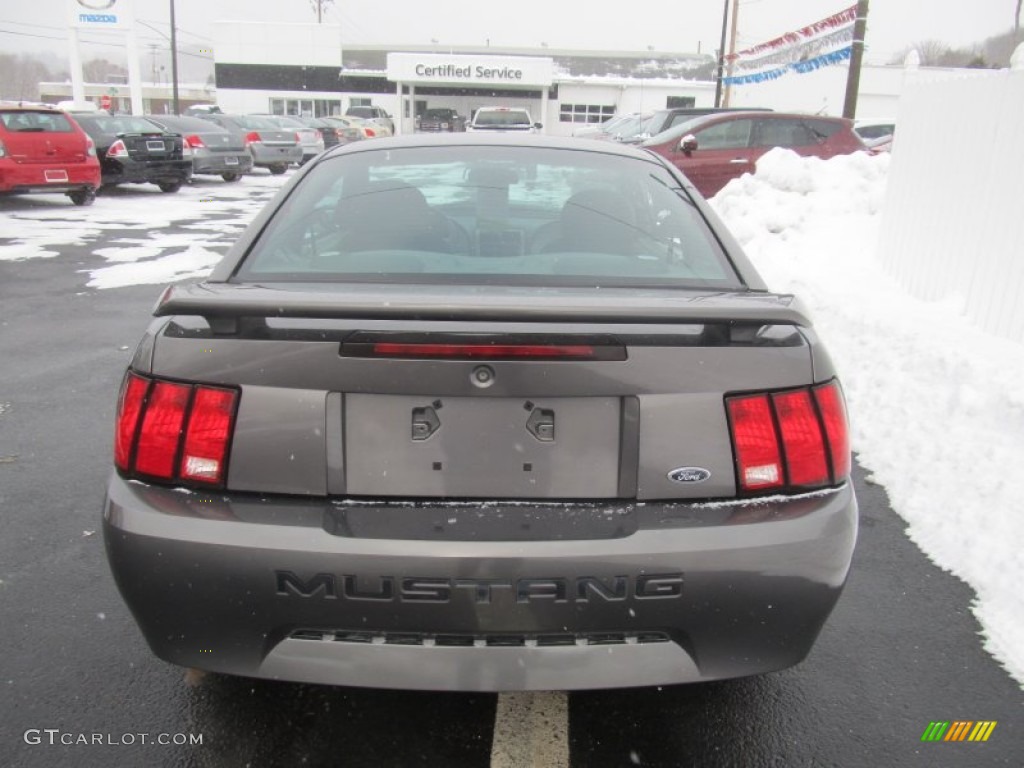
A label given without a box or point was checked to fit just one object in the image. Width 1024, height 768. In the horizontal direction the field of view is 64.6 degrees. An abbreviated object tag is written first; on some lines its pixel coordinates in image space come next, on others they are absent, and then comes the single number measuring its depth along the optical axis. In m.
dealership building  53.25
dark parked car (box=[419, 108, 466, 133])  41.34
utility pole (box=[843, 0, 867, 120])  15.34
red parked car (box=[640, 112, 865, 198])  12.99
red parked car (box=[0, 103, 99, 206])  12.95
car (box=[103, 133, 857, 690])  1.79
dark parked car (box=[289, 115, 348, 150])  28.30
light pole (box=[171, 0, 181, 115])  46.00
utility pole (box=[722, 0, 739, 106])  36.66
